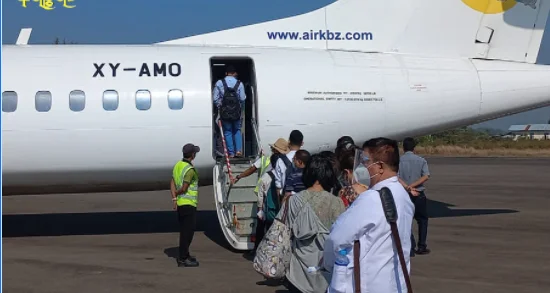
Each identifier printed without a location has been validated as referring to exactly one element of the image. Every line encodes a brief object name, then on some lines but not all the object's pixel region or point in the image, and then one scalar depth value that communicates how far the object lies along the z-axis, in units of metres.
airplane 10.95
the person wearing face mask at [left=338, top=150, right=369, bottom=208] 4.38
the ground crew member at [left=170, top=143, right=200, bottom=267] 9.16
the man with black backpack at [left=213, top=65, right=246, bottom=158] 11.37
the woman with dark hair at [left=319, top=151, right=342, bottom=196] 6.18
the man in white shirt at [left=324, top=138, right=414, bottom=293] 3.74
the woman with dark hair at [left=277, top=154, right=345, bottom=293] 5.42
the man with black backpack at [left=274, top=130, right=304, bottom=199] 8.69
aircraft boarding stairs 10.48
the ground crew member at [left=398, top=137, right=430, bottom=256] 9.82
